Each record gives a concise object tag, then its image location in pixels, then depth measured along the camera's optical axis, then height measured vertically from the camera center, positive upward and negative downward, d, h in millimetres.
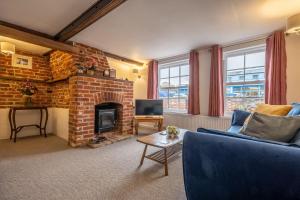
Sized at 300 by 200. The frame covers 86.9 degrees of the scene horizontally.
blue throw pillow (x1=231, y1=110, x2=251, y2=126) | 2763 -300
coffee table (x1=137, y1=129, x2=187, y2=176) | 2139 -596
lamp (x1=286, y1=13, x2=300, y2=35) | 2143 +1056
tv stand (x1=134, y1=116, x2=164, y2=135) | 4085 -496
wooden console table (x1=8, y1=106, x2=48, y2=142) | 3469 -460
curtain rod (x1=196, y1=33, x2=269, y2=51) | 3130 +1253
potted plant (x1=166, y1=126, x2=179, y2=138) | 2524 -516
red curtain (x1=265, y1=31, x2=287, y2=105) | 2854 +605
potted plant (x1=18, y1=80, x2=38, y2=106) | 3631 +213
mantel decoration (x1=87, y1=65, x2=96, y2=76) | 3351 +634
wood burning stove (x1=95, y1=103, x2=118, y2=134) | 3616 -416
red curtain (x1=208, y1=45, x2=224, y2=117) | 3586 +374
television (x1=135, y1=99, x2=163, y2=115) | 4297 -196
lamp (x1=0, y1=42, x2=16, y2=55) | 3049 +1007
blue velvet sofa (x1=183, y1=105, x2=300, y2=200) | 819 -401
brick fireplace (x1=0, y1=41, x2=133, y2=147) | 3201 +259
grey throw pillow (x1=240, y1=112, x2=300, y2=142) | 1463 -261
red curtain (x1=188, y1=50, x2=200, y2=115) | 3968 +380
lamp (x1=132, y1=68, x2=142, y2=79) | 5016 +914
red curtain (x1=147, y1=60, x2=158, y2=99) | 4875 +618
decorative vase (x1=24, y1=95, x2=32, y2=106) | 3752 -17
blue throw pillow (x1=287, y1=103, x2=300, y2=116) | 1932 -126
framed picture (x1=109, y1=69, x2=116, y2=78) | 3819 +649
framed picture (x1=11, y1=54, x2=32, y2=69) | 3725 +927
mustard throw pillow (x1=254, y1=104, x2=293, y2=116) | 2239 -133
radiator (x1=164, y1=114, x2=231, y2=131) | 3572 -532
